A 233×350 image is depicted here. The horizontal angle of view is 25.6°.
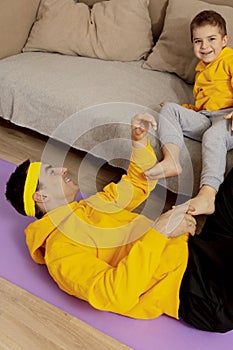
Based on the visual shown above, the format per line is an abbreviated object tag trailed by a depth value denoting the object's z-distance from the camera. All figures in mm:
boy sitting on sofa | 1872
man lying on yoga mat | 1478
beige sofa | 2209
